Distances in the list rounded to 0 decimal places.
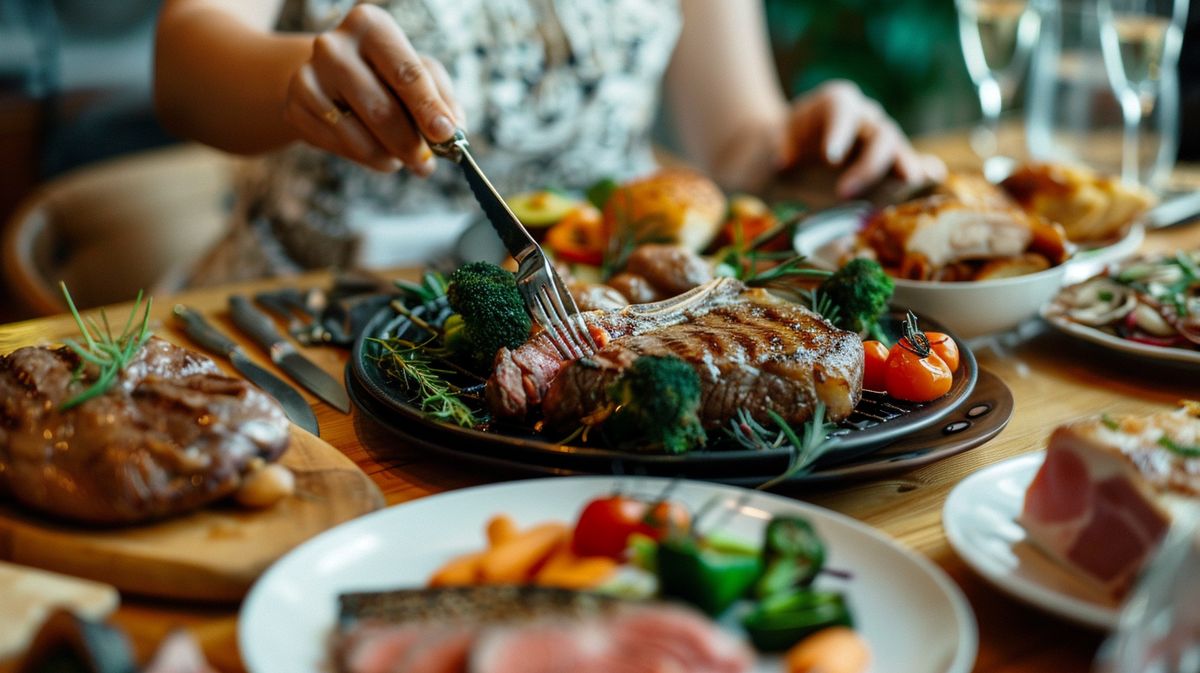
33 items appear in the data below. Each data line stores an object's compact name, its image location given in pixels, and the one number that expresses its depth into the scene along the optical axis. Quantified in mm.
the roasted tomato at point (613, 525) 790
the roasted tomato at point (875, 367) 969
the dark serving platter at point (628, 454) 872
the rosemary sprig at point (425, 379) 915
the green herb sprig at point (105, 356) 849
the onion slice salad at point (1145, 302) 1053
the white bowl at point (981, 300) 1066
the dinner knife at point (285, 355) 1011
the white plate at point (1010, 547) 779
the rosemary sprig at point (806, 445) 861
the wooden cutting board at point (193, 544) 805
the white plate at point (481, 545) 755
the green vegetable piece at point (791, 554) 770
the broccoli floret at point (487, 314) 964
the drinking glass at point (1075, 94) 1541
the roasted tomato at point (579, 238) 1223
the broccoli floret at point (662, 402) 855
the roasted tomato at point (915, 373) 947
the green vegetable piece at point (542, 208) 1296
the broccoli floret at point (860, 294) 1013
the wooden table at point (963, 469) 795
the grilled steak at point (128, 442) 819
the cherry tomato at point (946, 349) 978
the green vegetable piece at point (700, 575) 747
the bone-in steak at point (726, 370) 905
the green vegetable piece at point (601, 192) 1319
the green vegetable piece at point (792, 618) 749
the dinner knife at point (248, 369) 967
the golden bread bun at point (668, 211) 1222
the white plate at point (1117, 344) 1026
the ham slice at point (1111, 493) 786
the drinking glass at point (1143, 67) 1407
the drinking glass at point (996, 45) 1514
